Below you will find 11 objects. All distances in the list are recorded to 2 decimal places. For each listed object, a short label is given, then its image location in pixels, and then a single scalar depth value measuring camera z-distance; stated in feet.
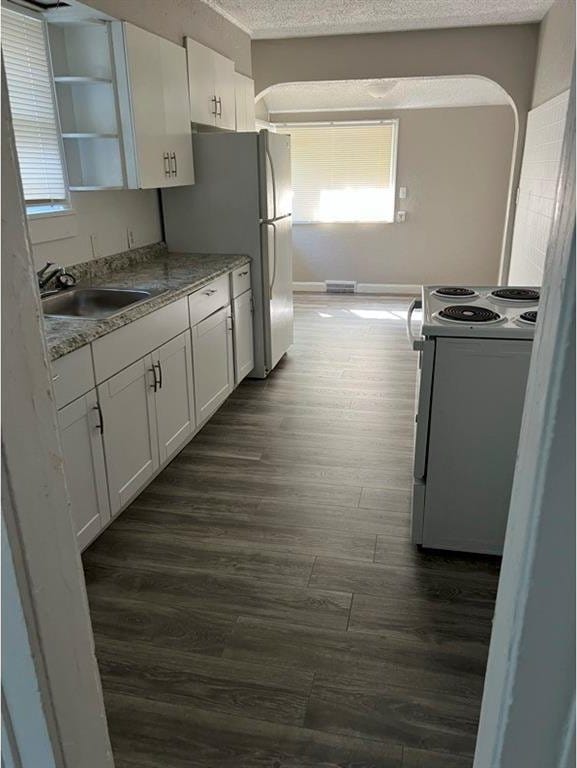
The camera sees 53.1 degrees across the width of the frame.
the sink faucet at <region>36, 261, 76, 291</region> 8.59
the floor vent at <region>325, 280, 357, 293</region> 24.59
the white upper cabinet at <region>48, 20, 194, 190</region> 9.17
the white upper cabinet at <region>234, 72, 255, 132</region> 14.44
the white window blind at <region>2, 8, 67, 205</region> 8.38
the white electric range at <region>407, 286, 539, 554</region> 6.82
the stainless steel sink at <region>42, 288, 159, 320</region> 9.07
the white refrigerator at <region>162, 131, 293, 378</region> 12.50
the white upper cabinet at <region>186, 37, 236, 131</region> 11.86
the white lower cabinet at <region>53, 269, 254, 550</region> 6.88
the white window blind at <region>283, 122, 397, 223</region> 22.98
